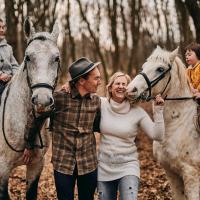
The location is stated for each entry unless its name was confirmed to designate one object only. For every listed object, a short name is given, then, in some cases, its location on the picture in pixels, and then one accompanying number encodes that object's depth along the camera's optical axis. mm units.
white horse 4453
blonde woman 4027
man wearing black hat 3865
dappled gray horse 3818
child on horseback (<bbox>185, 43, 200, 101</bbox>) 4855
